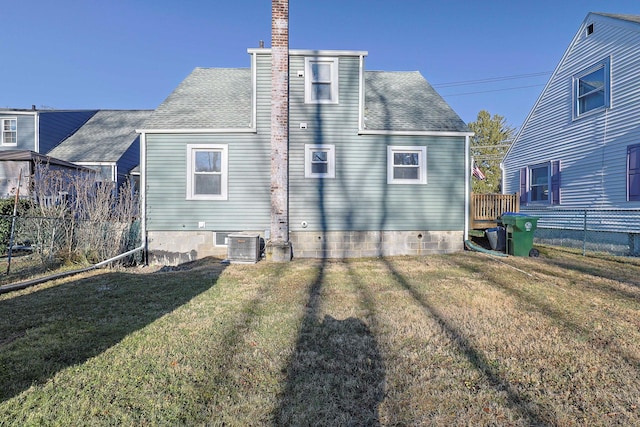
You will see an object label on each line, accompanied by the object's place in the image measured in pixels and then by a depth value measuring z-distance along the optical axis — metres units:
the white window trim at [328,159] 8.93
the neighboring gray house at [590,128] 9.04
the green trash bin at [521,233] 8.25
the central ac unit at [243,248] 7.91
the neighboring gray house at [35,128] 16.64
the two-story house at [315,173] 8.83
